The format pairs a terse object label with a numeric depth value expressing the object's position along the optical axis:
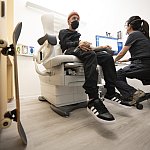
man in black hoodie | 0.93
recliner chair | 1.12
